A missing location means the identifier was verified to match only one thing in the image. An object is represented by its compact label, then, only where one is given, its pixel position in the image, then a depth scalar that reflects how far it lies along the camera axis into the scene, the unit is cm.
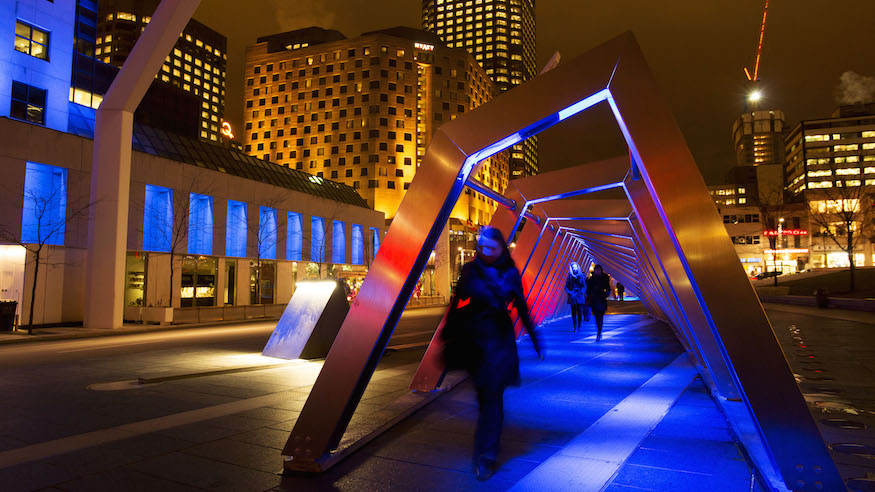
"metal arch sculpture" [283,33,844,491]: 337
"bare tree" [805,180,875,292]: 3672
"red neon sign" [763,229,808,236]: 6946
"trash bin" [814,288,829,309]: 2609
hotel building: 7938
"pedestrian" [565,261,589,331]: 1438
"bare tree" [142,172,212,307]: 2705
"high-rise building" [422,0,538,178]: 16662
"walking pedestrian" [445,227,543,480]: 404
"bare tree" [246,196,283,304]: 3381
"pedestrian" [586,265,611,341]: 1291
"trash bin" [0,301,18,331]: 1812
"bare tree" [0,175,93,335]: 2058
